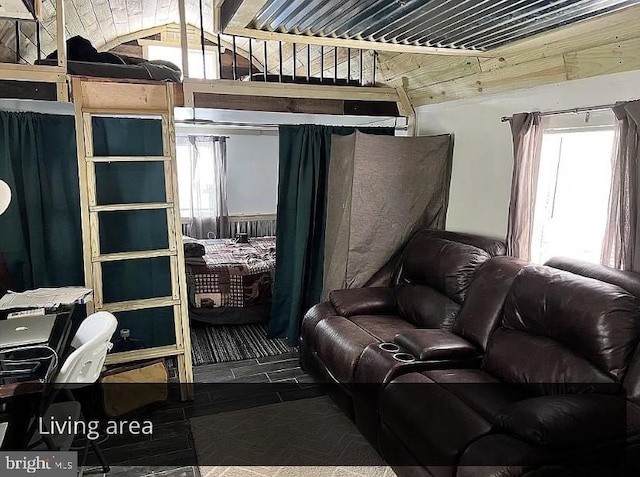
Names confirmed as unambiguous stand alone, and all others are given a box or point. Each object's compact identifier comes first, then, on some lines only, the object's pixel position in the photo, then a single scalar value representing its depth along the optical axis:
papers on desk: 2.59
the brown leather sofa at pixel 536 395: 1.76
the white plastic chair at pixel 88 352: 1.91
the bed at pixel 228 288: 4.38
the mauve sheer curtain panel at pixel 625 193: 2.28
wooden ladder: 2.88
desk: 1.72
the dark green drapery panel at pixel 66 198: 3.10
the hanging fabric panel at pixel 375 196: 3.52
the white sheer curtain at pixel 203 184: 6.49
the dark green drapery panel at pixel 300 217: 3.85
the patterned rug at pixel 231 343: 3.88
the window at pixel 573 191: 2.67
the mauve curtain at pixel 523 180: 2.89
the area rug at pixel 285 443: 2.51
